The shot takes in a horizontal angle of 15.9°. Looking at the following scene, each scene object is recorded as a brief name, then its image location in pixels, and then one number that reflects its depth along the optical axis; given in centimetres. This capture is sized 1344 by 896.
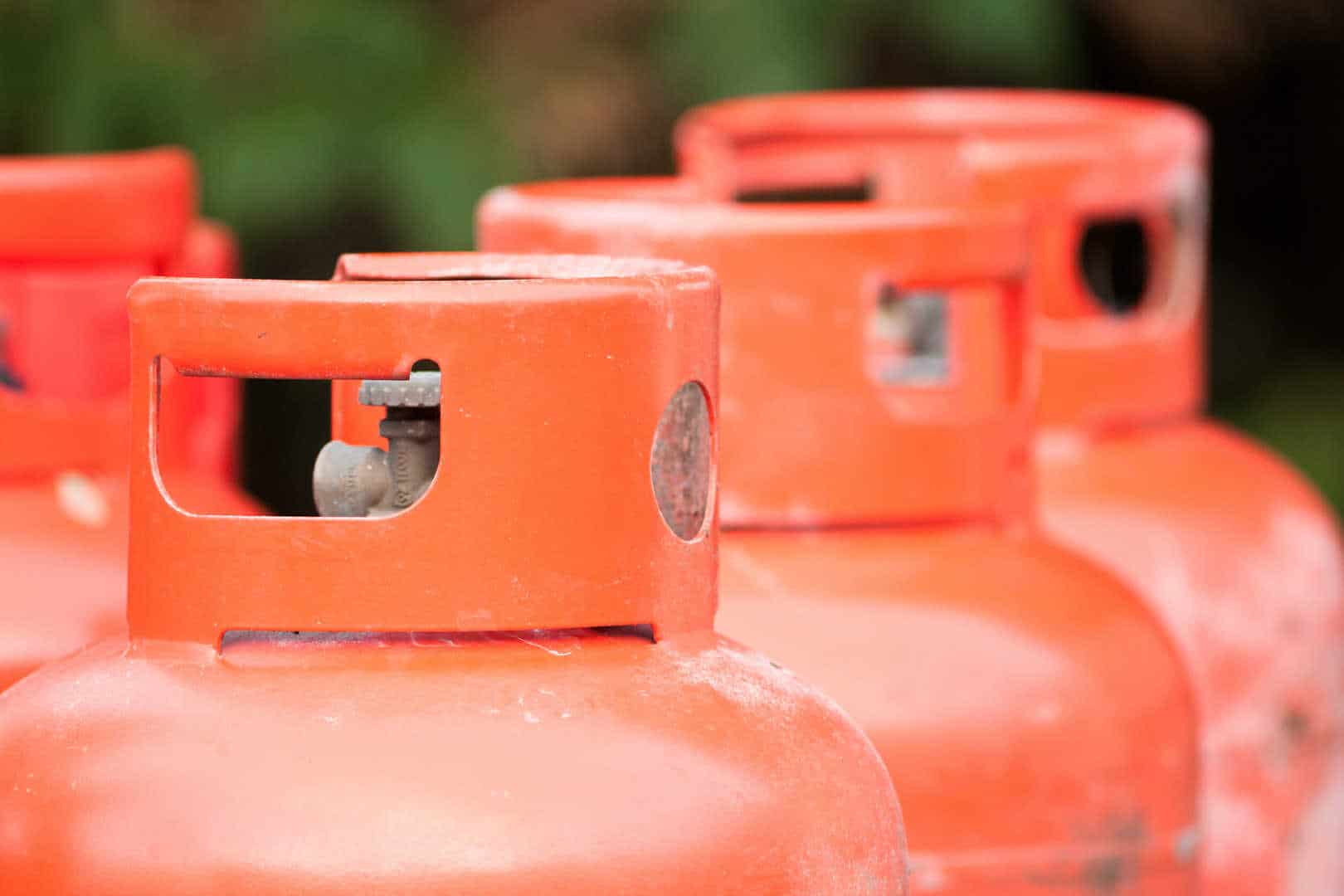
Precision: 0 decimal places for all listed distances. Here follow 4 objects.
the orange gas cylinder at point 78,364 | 500
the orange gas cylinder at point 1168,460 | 615
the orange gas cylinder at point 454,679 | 289
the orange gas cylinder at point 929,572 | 457
